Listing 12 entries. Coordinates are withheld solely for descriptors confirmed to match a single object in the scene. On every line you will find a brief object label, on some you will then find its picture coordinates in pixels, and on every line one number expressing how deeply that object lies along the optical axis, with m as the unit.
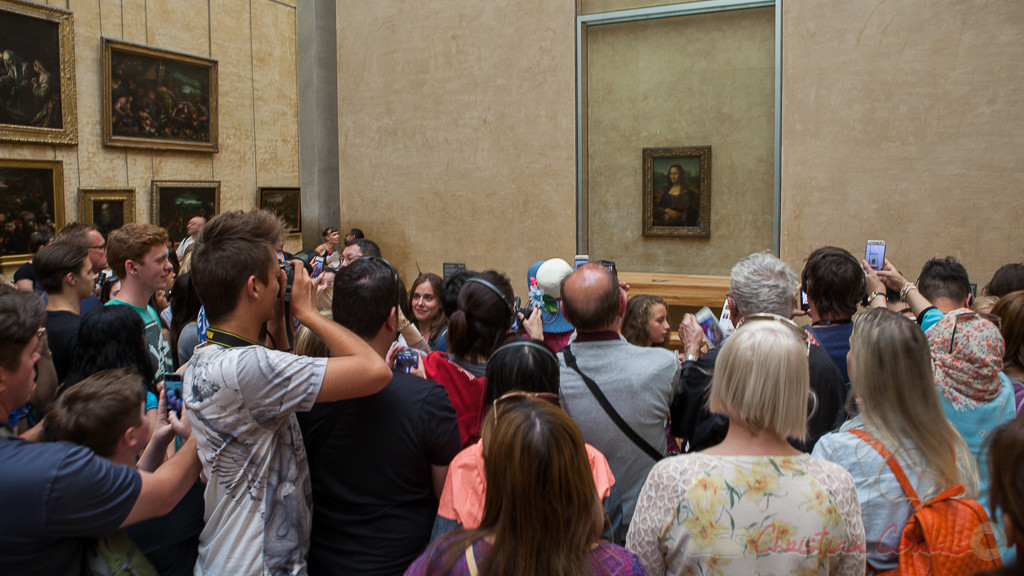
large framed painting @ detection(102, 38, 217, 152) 12.73
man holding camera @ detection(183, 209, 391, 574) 2.30
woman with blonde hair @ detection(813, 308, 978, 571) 2.42
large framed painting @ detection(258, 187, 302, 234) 15.49
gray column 14.30
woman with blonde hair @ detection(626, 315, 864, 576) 2.08
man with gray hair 3.15
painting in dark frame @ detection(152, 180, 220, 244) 13.44
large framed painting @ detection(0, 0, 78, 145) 11.09
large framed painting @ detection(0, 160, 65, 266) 11.25
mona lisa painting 10.57
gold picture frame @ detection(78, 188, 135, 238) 12.28
